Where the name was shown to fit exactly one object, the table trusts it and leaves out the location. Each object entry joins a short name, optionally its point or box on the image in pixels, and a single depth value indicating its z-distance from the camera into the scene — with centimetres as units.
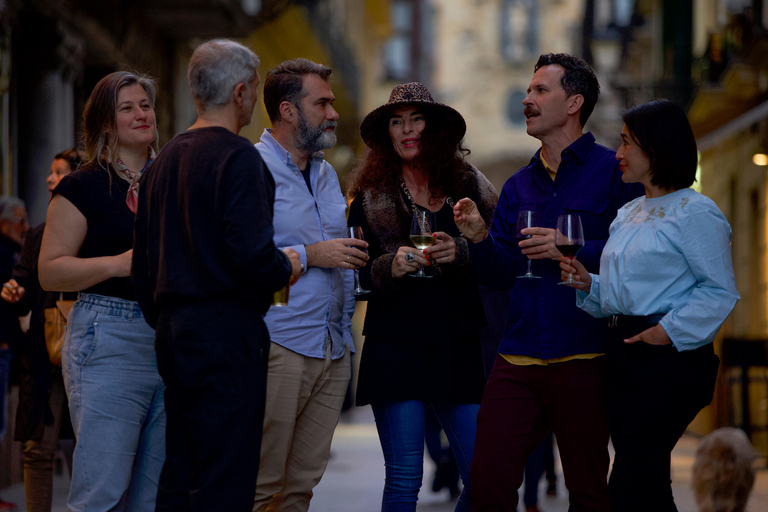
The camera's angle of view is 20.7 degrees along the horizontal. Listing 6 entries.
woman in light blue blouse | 783
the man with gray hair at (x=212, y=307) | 694
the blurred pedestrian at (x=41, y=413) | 1090
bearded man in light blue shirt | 861
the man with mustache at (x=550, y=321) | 859
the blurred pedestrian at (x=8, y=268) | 1564
